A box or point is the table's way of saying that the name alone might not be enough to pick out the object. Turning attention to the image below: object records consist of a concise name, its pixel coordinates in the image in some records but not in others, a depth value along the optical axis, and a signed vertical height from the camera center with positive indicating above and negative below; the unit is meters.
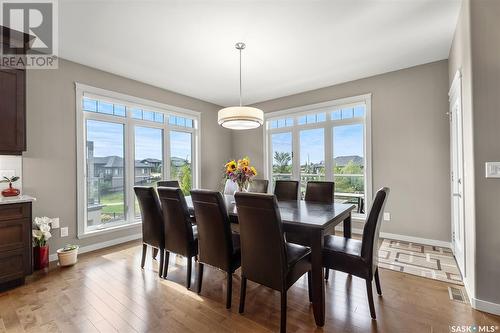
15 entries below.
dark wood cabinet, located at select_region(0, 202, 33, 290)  2.33 -0.76
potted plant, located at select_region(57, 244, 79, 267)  2.86 -1.07
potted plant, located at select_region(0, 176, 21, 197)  2.63 -0.22
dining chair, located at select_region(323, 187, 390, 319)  1.83 -0.72
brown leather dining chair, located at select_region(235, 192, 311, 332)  1.68 -0.63
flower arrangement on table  2.81 -0.05
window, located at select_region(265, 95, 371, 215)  4.11 +0.42
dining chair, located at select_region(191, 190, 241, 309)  2.02 -0.59
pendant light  2.74 +0.62
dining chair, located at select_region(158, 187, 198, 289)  2.37 -0.60
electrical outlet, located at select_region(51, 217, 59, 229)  3.09 -0.70
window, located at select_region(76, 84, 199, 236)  3.49 +0.30
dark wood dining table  1.76 -0.48
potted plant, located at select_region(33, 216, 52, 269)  2.80 -0.88
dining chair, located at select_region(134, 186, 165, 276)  2.65 -0.57
